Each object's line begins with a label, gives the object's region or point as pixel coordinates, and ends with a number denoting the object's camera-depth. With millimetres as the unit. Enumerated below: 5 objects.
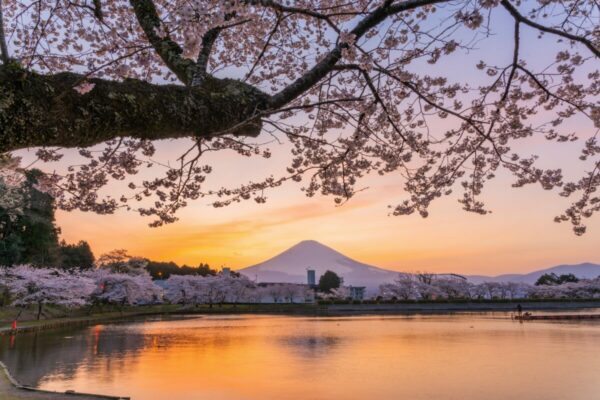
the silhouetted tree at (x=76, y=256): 47000
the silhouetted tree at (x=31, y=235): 33844
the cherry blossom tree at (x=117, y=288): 40812
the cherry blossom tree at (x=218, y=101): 2230
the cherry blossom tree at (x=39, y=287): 28391
